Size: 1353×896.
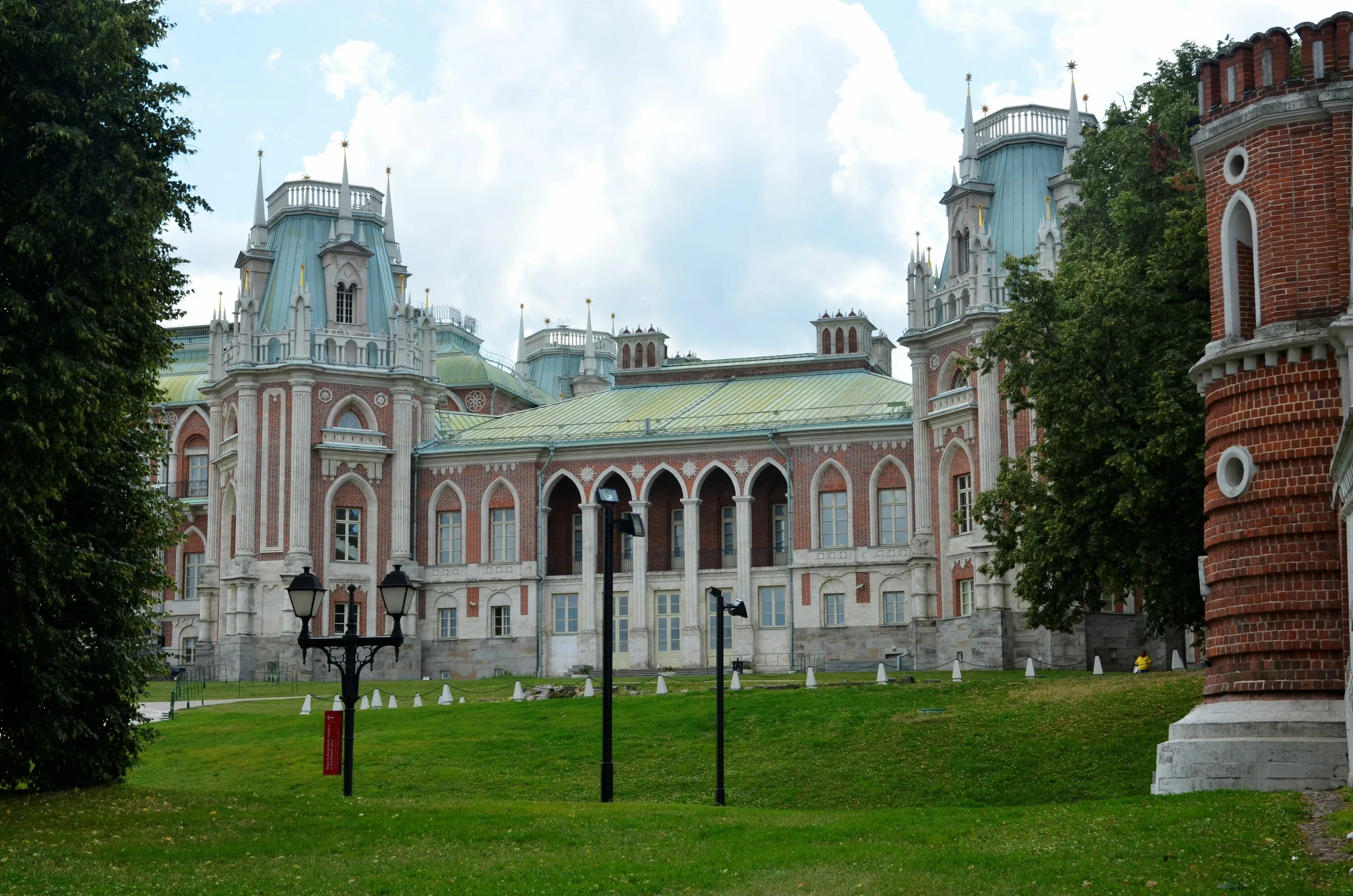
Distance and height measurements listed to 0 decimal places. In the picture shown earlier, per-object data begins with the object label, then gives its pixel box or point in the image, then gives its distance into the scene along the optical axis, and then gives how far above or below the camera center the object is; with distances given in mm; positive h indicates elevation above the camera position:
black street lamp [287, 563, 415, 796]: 20422 +314
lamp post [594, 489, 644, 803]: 21188 +469
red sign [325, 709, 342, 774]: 22938 -1417
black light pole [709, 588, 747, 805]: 24859 -1008
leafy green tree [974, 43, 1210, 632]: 31219 +4660
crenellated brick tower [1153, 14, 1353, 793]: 19719 +2507
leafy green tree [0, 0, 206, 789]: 20297 +3580
